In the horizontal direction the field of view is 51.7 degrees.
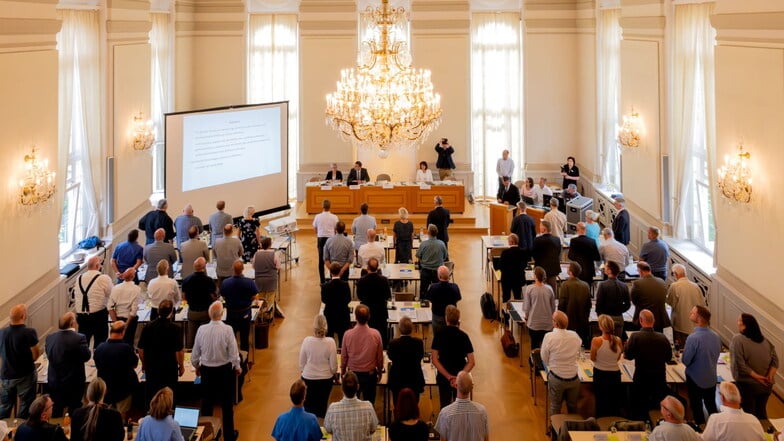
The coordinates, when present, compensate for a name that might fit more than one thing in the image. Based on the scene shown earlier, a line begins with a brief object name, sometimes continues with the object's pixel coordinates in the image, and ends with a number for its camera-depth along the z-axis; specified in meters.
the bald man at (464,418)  6.23
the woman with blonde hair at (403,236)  12.46
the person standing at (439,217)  12.92
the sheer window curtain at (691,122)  12.16
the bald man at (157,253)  10.83
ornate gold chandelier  10.98
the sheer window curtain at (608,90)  16.99
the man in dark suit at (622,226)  12.38
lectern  15.04
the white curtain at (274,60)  20.17
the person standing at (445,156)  19.28
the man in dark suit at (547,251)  11.06
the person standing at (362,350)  7.83
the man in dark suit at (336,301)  9.30
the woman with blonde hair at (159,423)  6.01
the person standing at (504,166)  18.75
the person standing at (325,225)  12.91
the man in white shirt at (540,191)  15.66
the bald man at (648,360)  7.64
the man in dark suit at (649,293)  9.22
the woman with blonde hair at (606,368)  7.73
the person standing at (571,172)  17.94
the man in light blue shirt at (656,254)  10.69
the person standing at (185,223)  12.41
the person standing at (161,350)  7.88
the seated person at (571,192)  15.69
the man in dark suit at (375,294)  9.41
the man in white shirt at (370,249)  11.13
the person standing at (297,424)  6.24
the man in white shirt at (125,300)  9.16
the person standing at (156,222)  12.27
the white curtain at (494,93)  20.12
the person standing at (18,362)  7.65
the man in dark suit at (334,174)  18.48
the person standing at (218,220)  12.72
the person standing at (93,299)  9.44
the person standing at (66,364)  7.64
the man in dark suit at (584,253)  10.91
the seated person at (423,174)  18.56
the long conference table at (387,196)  17.81
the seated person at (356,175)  18.00
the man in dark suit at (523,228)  12.34
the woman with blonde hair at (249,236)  13.09
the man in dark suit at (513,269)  11.20
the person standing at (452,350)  7.73
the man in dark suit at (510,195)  15.39
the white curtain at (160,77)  17.75
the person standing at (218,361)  7.91
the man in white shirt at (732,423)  6.01
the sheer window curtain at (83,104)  12.09
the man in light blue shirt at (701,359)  7.51
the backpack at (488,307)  11.70
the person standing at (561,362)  7.71
